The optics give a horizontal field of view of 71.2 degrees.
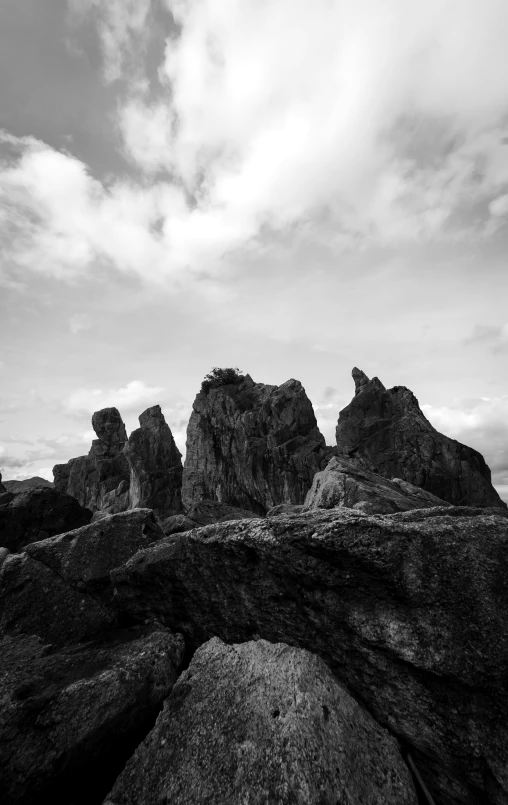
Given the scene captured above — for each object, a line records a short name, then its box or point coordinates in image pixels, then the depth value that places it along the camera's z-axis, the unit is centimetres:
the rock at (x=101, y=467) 13025
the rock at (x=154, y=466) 10744
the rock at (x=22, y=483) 15188
